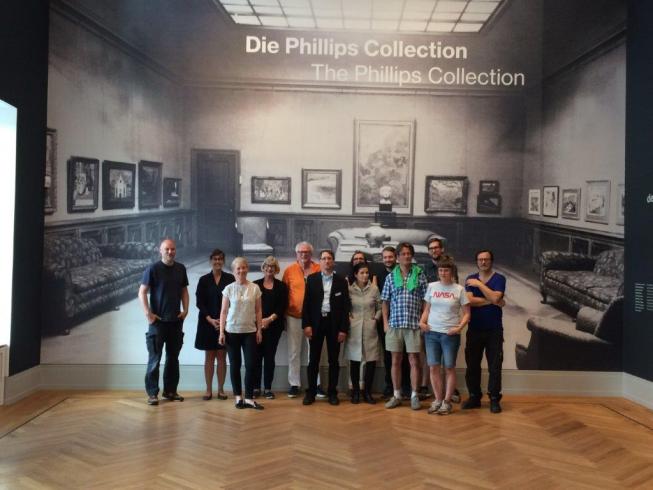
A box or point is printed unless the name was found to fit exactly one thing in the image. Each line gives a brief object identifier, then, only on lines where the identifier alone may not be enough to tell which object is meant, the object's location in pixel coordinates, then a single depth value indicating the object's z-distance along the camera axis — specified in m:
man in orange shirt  6.52
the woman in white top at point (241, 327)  5.95
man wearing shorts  6.00
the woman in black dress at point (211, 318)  6.32
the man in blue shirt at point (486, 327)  6.05
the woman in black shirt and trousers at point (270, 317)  6.35
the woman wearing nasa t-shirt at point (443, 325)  5.80
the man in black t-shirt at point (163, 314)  6.17
